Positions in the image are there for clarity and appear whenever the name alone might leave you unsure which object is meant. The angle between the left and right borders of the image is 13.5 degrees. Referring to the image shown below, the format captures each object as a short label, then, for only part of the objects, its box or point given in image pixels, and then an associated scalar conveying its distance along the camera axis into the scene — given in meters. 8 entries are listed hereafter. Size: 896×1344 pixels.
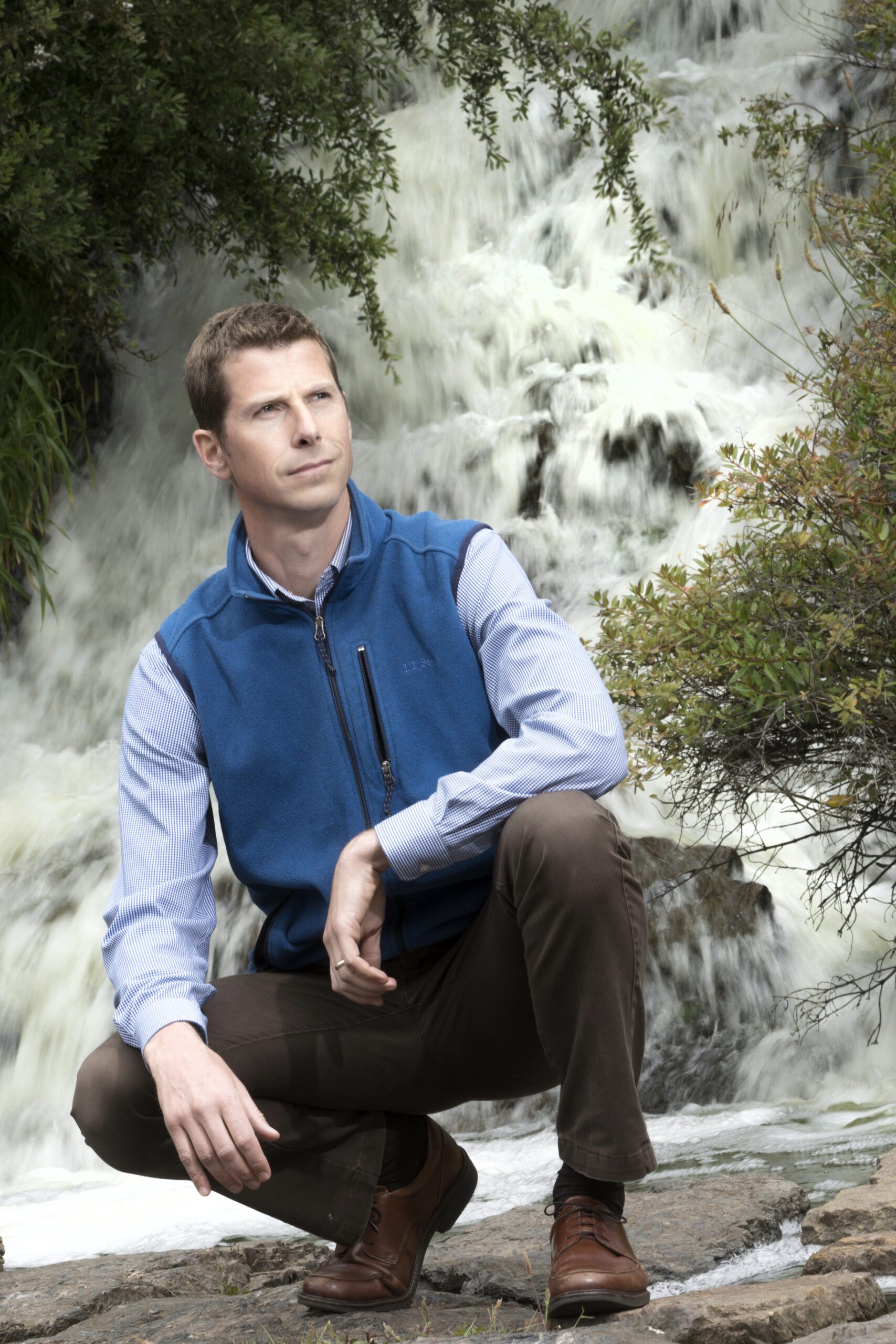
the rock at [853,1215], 4.20
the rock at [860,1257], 4.04
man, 3.83
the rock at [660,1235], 4.17
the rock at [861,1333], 3.63
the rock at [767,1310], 3.78
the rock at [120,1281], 4.27
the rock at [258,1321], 3.95
